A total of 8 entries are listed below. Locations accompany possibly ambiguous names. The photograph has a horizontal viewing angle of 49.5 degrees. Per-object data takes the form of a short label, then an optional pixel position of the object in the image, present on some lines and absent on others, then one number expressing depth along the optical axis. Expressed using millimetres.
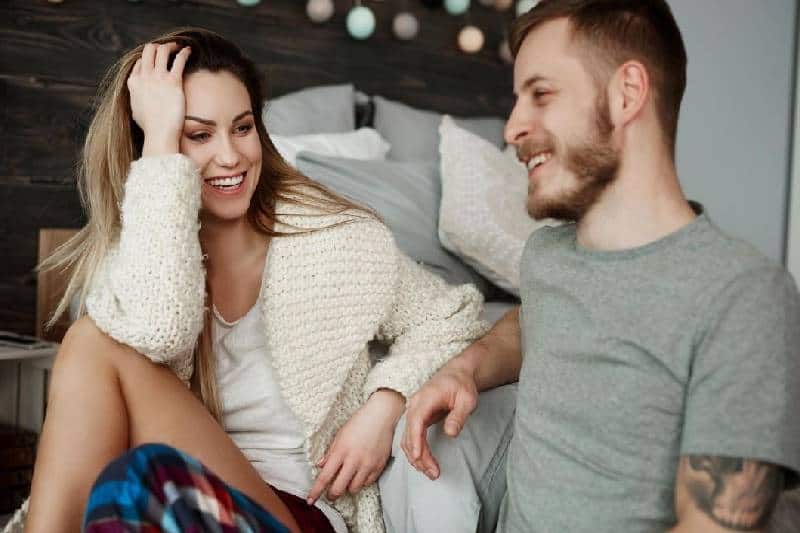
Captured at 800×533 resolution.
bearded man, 767
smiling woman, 1116
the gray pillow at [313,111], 2373
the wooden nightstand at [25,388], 2002
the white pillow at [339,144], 2172
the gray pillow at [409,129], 2525
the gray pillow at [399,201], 2039
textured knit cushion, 1990
